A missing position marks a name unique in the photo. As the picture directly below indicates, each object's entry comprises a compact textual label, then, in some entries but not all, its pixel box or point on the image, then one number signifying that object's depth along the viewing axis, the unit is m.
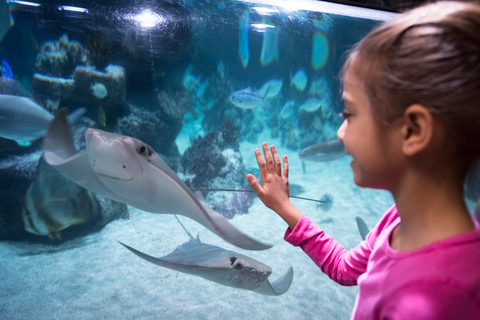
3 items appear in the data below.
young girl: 0.51
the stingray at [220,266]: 1.51
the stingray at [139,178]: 1.33
